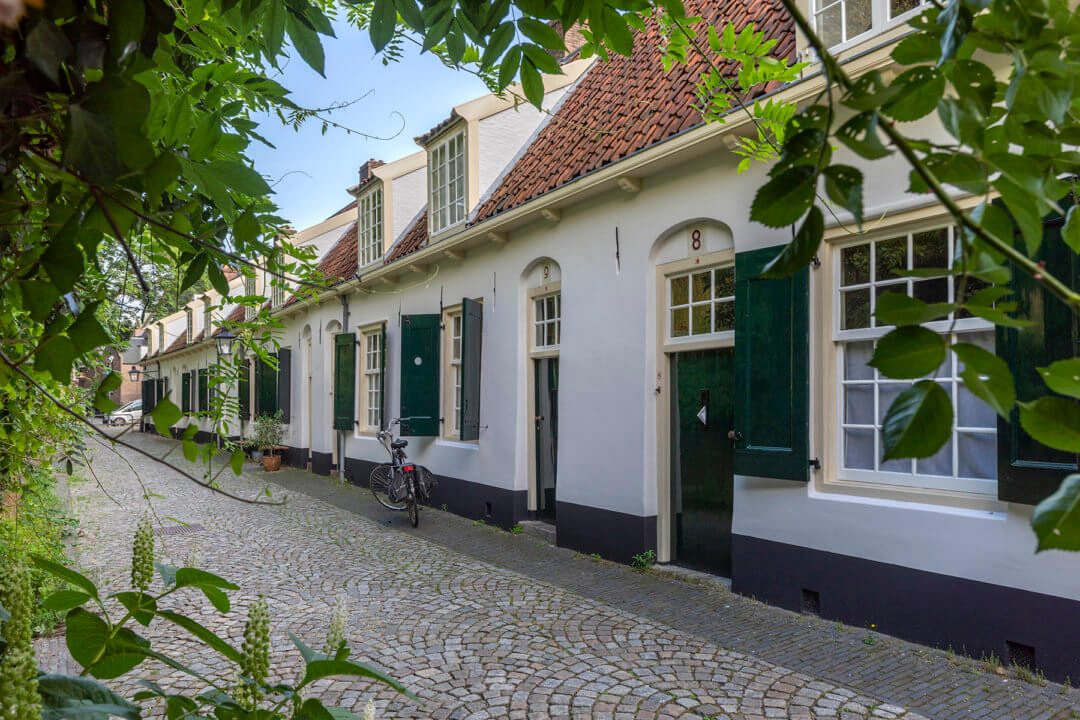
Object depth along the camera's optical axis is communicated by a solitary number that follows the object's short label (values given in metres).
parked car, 34.35
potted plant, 16.75
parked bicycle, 9.42
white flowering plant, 0.86
